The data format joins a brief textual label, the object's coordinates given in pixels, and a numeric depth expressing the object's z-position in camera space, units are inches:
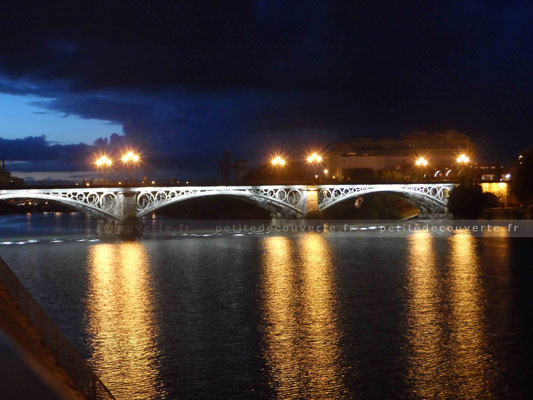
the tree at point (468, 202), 3892.7
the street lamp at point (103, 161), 3137.3
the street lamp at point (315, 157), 4139.0
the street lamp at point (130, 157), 3176.7
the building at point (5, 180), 6035.9
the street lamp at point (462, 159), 4876.7
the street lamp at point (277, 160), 3982.5
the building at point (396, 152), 6850.4
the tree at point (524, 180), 3506.4
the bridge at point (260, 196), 2925.7
